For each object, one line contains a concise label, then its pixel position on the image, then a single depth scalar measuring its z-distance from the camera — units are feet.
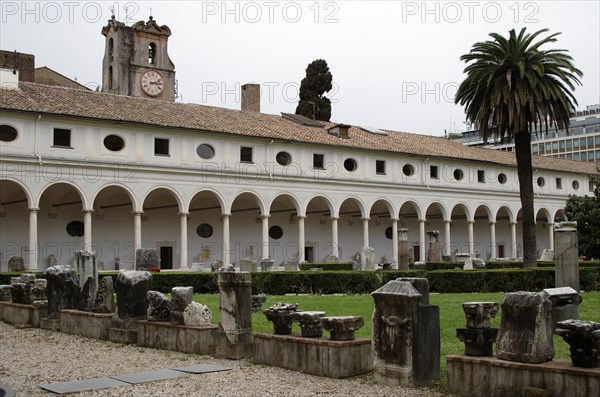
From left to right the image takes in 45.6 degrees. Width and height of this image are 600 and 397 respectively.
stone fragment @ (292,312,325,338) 30.60
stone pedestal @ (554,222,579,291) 44.37
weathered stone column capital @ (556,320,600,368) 21.61
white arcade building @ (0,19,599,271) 104.47
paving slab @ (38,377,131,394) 27.46
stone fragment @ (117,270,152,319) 41.57
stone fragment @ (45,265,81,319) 49.21
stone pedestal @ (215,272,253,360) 34.78
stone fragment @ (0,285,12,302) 61.36
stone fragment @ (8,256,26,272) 101.30
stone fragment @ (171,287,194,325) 38.12
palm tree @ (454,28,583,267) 92.94
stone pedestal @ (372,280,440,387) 26.18
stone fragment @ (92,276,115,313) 45.68
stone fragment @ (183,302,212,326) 37.86
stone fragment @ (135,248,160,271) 82.17
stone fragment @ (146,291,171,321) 40.06
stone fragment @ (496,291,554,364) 22.95
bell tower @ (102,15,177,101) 185.16
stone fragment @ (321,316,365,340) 29.27
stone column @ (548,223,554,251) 168.35
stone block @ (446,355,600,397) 21.27
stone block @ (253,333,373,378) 28.76
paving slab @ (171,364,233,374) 31.14
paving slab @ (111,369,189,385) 29.22
